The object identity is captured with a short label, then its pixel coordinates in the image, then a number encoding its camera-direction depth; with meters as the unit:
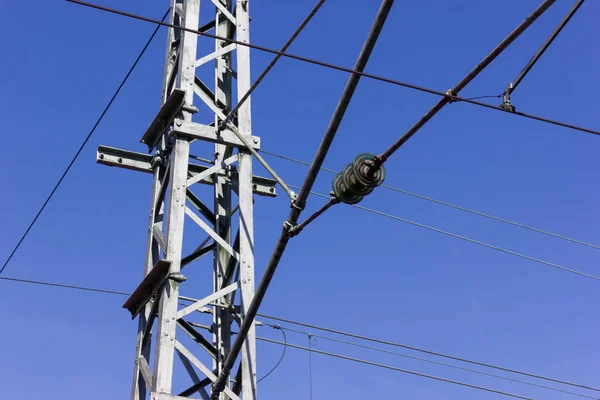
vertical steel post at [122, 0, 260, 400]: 7.88
